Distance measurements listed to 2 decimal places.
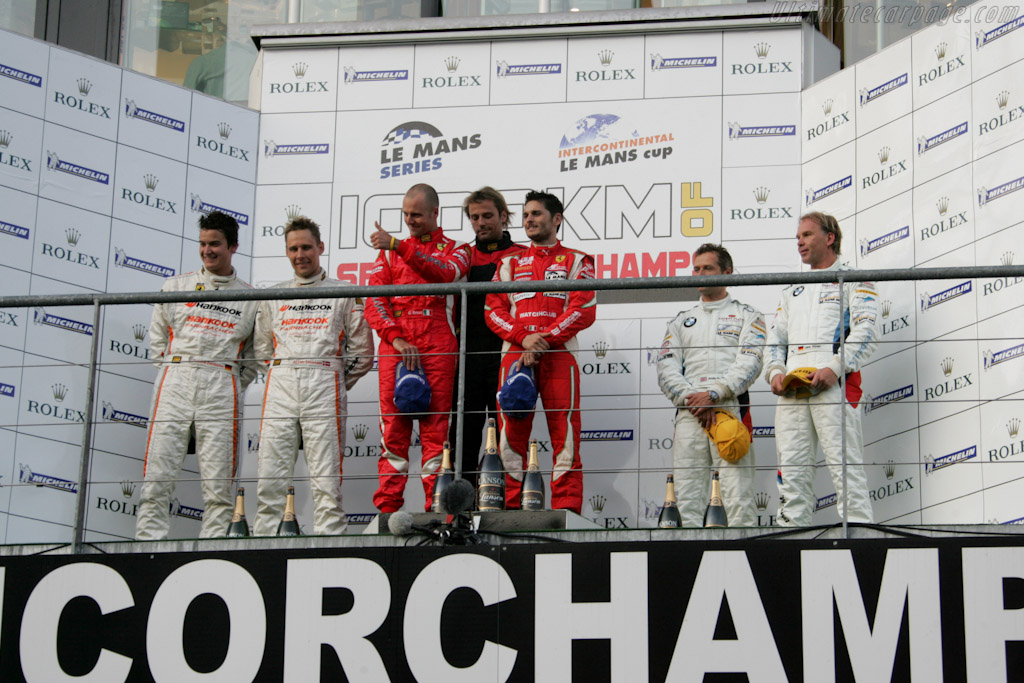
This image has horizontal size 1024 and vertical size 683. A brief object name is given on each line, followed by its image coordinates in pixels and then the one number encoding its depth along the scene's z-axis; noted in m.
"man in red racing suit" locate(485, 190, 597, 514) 15.49
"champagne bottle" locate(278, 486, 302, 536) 15.13
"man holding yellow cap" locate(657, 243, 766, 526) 16.28
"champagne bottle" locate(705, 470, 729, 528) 14.91
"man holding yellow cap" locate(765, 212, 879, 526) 15.67
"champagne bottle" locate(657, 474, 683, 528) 14.78
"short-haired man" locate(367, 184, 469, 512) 15.75
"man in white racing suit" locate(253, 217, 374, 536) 16.41
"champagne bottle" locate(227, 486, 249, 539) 15.53
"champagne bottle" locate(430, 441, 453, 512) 14.29
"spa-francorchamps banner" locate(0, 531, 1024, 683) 12.80
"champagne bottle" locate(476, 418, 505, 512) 14.31
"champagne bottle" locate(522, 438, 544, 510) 14.62
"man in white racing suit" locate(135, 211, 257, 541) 16.34
